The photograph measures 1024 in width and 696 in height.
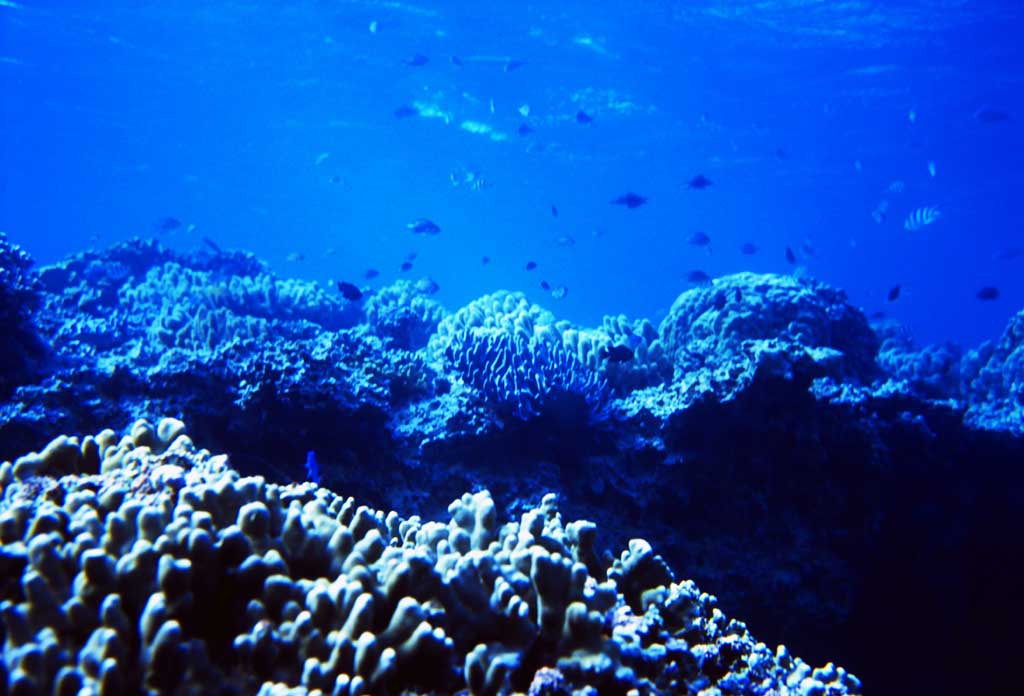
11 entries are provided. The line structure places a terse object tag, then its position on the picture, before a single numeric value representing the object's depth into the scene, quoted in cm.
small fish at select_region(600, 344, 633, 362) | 676
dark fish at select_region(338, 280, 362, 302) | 931
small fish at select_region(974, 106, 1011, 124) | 1875
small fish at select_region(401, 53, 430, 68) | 1652
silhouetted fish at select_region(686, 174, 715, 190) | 1374
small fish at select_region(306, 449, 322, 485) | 457
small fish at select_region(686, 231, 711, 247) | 1463
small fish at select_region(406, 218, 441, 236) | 1252
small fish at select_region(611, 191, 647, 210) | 1287
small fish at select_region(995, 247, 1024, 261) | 1822
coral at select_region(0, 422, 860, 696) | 190
